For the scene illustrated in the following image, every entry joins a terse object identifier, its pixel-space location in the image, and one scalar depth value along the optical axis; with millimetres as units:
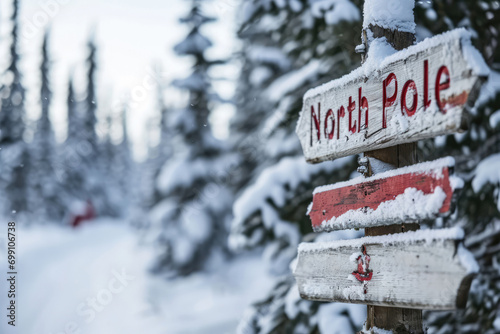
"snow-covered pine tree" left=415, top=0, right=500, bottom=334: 4738
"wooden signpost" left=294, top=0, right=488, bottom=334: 2400
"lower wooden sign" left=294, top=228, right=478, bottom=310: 2357
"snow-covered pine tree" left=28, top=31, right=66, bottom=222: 38969
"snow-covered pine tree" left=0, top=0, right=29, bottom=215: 32000
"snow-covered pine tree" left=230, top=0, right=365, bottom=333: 5449
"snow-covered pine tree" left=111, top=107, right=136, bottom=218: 55938
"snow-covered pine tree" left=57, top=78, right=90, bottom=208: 42750
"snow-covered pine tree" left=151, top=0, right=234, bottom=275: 17844
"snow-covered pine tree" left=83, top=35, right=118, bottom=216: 45906
